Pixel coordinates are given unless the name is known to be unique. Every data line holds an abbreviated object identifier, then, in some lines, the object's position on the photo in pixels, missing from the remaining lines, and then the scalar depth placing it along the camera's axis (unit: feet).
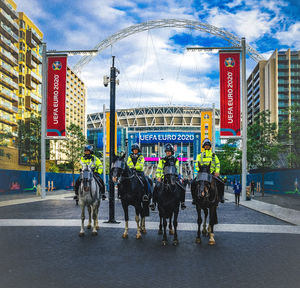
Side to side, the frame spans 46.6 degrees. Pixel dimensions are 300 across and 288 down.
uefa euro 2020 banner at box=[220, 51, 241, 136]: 79.82
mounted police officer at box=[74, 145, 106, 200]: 36.90
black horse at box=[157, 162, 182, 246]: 30.60
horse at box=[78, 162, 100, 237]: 35.14
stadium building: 384.06
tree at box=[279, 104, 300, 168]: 111.34
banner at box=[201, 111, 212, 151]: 150.20
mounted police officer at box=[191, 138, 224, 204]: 32.55
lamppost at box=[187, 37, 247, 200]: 85.19
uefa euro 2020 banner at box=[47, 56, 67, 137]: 82.23
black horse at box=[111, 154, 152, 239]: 32.94
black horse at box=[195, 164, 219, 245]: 30.53
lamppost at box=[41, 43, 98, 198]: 81.83
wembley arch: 341.62
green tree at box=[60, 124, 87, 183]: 158.71
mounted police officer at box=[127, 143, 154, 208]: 35.22
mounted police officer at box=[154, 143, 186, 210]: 31.63
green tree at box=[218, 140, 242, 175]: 121.13
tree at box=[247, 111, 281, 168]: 110.52
